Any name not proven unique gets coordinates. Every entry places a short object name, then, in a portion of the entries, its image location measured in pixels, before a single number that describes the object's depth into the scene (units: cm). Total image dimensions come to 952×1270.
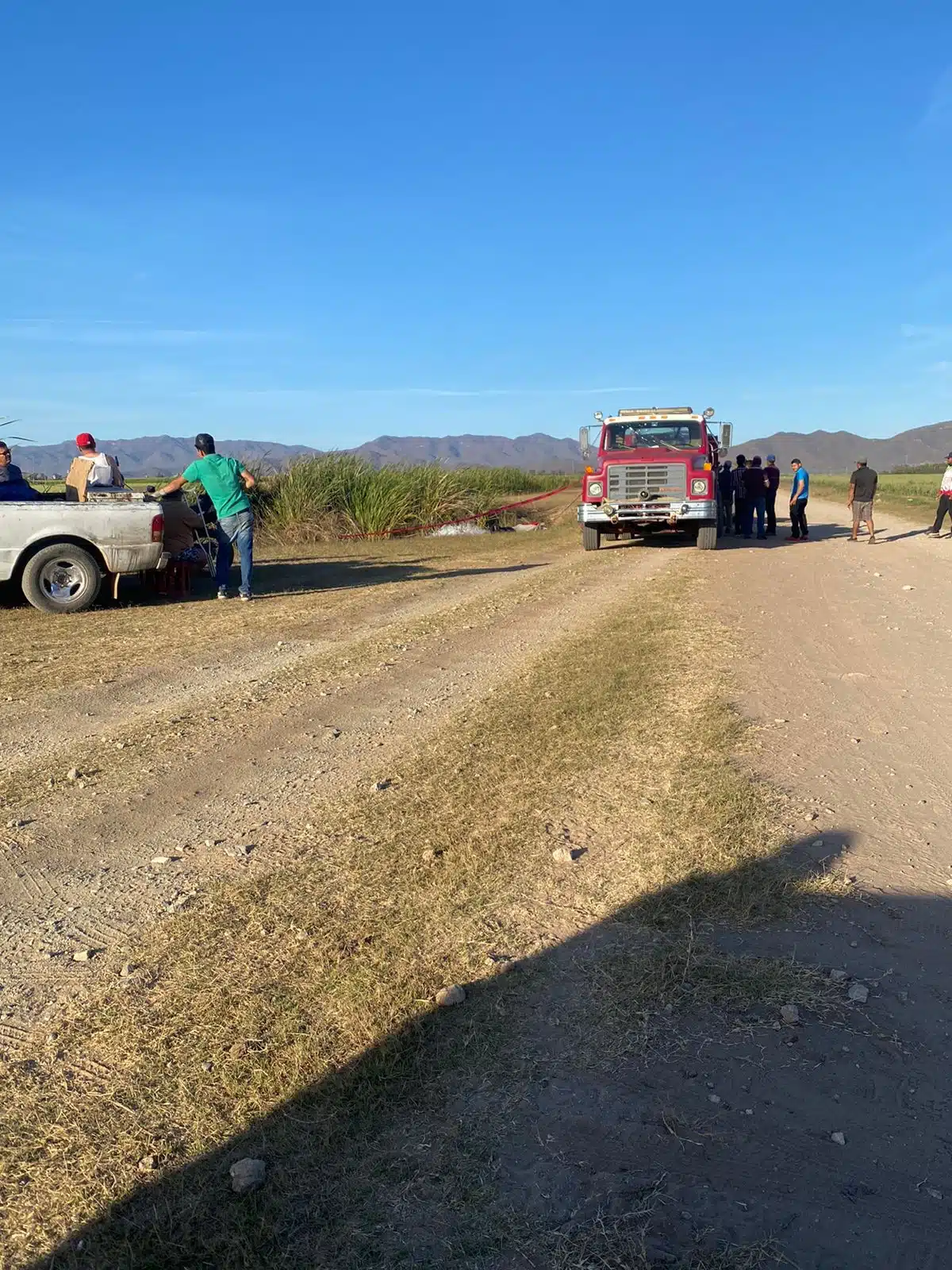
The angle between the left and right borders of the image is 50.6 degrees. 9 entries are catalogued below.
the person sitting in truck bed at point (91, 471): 1198
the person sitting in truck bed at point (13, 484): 1112
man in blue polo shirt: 1925
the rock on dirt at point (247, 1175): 244
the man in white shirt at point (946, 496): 1917
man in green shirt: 1106
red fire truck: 1777
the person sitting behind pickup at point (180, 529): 1214
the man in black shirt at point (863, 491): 1875
